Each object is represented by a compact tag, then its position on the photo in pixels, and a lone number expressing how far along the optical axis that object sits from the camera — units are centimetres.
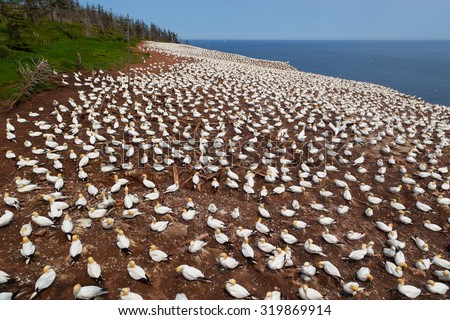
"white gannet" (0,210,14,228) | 669
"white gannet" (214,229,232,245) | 709
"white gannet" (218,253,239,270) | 634
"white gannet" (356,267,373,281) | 662
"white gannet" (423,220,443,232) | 876
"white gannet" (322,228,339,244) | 762
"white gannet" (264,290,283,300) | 570
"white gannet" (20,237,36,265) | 587
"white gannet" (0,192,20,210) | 720
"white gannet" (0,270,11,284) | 525
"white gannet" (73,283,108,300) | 511
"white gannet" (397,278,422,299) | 632
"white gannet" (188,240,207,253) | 666
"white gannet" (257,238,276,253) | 700
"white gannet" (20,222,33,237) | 635
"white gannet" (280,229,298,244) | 739
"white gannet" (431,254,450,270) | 727
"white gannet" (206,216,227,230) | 756
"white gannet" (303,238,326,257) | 714
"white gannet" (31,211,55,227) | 675
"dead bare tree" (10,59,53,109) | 1405
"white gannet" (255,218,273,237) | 765
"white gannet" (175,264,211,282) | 590
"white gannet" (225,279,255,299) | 573
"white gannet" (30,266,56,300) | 517
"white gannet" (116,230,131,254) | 636
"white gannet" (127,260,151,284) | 569
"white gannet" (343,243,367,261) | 716
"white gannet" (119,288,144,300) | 520
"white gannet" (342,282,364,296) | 612
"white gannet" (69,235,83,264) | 598
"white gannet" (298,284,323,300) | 590
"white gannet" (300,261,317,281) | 645
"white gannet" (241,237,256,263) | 671
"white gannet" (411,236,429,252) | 791
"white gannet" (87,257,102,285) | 556
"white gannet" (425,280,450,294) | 653
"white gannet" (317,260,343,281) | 657
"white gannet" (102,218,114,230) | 690
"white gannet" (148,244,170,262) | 623
